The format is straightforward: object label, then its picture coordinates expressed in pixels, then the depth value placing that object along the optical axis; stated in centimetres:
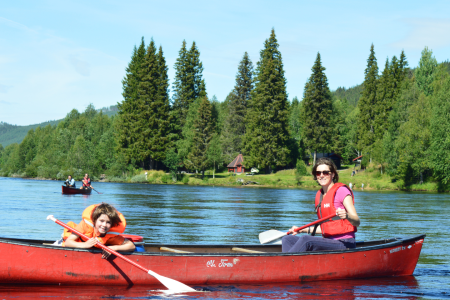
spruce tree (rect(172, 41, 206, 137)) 6353
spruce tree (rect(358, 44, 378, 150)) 5741
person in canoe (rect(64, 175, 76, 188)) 2988
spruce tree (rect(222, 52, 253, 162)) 6056
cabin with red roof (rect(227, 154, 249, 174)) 6234
